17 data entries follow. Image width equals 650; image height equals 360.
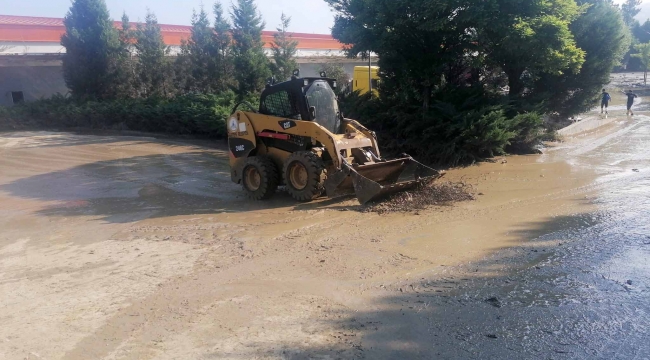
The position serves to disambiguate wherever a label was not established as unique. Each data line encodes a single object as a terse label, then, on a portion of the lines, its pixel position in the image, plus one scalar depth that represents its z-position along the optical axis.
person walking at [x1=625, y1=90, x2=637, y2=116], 26.58
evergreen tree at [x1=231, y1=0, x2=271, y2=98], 24.08
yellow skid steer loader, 10.12
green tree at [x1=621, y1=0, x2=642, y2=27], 74.53
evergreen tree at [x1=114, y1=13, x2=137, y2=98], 26.09
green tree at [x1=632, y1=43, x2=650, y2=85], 45.43
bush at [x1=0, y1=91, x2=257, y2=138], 21.38
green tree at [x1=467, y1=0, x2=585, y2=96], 13.64
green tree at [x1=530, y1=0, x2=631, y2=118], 18.80
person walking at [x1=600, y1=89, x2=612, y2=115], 25.31
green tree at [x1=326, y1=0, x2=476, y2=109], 14.10
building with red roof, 25.41
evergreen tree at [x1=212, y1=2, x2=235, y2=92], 25.36
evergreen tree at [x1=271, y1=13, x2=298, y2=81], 25.81
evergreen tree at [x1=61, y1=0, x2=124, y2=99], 25.47
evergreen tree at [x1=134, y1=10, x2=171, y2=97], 25.69
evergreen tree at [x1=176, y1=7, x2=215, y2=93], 25.48
